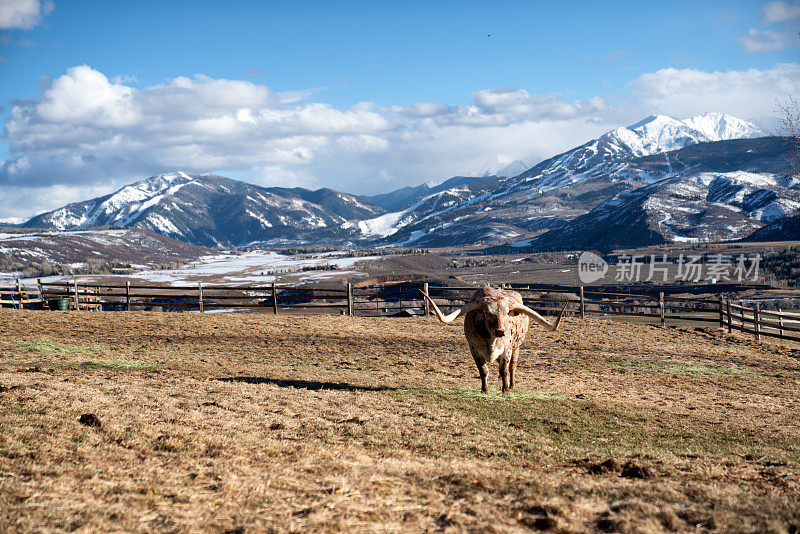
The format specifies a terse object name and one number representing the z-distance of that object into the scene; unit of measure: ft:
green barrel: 102.71
